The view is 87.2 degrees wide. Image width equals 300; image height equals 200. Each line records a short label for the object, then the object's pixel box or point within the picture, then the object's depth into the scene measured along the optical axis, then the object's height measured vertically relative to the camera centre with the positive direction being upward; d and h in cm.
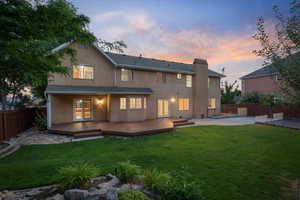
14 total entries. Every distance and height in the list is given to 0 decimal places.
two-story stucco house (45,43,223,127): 1283 +137
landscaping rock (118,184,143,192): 329 -178
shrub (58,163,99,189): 332 -156
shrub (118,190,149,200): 274 -163
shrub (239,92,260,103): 2290 +87
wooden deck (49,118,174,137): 995 -167
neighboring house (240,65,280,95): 2503 +351
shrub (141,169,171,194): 317 -164
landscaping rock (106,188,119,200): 267 -156
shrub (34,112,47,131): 1164 -146
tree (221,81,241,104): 2717 +185
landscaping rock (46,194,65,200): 299 -179
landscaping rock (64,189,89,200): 283 -164
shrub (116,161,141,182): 372 -164
